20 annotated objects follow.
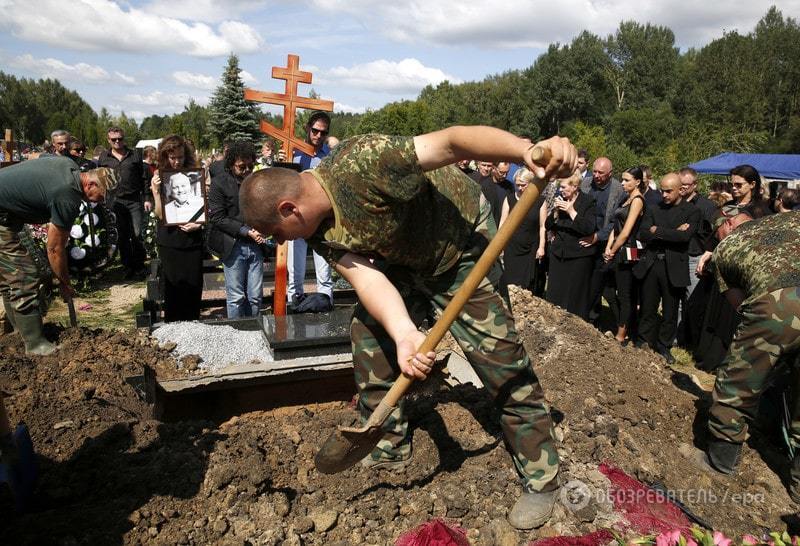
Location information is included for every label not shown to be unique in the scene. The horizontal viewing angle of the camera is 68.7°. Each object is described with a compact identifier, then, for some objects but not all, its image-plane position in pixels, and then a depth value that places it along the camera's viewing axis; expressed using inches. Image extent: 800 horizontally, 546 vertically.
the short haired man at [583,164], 281.7
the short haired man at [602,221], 251.6
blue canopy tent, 785.6
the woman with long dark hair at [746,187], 197.2
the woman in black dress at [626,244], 236.2
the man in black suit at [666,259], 221.0
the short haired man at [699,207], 220.5
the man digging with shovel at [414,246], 93.2
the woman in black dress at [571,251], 246.5
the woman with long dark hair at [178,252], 218.5
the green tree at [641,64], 2292.1
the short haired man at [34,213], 170.2
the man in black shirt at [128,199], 351.8
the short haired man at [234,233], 213.3
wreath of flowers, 313.4
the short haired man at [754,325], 122.9
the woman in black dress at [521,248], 260.7
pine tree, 1359.5
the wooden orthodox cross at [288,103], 219.1
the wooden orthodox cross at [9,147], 290.0
